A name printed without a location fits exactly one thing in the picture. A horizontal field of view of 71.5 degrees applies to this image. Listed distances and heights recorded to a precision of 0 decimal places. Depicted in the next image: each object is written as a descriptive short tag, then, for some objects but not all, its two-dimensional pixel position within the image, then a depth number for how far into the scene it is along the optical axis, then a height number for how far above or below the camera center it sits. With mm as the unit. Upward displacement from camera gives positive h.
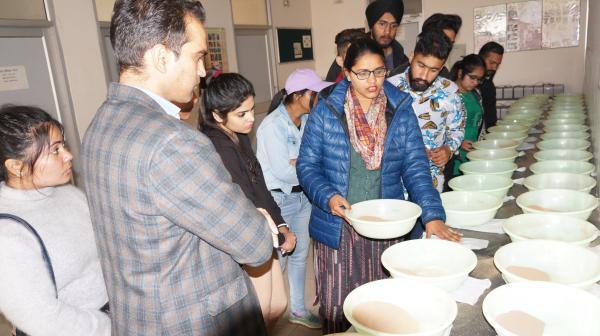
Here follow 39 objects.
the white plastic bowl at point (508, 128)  2636 -434
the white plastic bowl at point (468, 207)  1298 -471
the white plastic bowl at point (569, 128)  2408 -427
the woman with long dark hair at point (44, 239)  891 -309
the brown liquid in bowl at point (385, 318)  871 -519
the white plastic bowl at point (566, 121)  2664 -428
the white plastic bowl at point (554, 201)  1306 -466
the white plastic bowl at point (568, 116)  2822 -423
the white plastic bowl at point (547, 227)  1149 -480
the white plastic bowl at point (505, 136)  2422 -438
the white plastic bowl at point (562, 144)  2051 -440
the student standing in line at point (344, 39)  2137 +177
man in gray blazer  764 -184
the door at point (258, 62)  4570 +220
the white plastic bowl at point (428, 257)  1070 -495
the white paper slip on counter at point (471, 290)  977 -539
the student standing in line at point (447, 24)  2211 +214
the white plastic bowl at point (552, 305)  814 -500
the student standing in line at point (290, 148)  1957 -315
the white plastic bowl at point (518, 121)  2938 -450
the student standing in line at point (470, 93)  2711 -206
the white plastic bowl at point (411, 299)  847 -491
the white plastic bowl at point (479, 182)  1576 -460
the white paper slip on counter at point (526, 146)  2434 -516
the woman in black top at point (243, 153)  1463 -243
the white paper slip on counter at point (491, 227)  1329 -528
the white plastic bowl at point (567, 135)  2240 -433
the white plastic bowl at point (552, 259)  978 -489
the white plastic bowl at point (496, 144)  2201 -437
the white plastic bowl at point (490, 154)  1949 -442
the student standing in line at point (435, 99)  1752 -149
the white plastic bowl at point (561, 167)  1684 -451
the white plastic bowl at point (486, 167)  1753 -450
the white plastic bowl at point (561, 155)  1866 -450
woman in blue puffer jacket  1503 -300
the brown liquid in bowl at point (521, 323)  822 -525
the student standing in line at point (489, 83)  3305 -170
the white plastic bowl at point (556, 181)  1522 -460
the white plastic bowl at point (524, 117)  3079 -444
